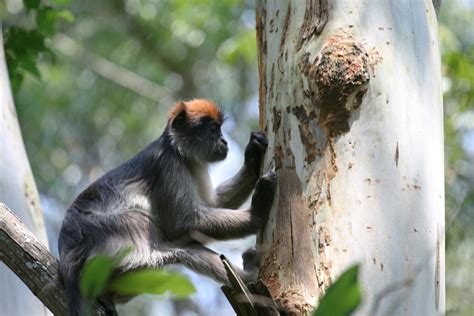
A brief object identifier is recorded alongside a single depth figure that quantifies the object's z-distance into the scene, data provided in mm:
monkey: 8975
